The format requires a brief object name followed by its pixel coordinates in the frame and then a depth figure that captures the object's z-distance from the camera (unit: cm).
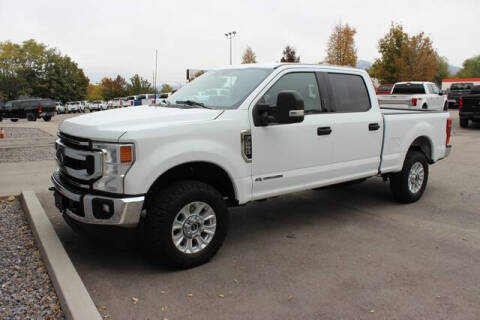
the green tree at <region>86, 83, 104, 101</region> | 9694
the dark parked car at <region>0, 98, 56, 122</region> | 2959
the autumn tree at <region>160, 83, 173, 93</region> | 9398
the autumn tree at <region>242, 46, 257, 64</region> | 5218
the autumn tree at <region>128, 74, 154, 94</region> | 7569
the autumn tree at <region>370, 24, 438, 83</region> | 4162
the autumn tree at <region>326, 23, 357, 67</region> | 3766
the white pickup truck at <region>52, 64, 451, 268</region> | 372
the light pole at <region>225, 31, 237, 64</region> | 5222
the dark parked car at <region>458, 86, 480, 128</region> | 1648
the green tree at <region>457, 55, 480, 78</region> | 12581
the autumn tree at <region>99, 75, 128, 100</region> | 8131
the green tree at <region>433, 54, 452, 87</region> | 10226
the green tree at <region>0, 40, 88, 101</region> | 7098
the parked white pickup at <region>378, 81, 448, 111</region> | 1794
